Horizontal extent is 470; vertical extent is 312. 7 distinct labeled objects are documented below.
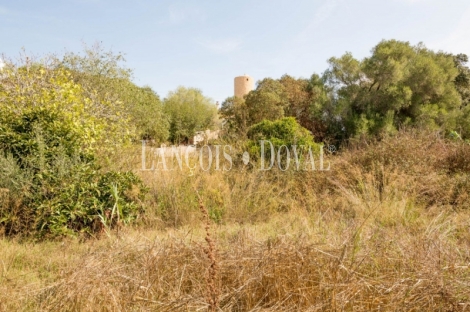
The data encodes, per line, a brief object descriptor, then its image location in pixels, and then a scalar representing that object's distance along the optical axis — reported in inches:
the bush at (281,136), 281.1
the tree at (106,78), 436.1
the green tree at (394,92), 577.9
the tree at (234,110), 608.7
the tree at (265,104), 586.6
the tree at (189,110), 886.4
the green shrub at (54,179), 147.6
